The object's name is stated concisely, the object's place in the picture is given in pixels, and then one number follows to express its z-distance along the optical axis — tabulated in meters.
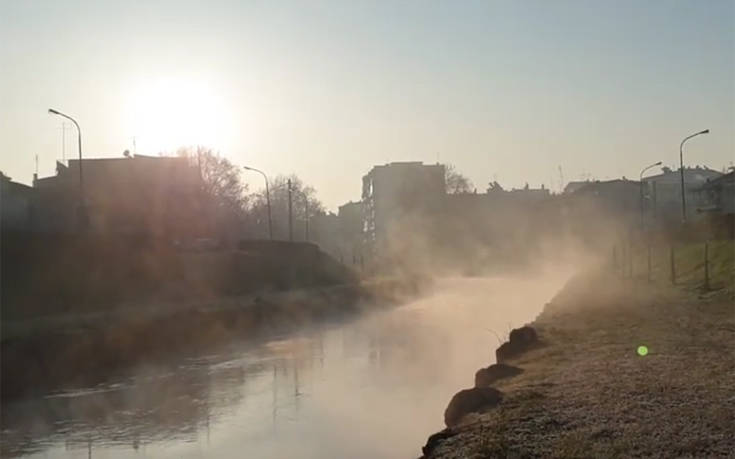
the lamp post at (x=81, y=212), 48.97
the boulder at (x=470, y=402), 14.29
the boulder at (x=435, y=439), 12.02
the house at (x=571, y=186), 156.31
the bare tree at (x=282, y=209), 116.62
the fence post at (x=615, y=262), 60.30
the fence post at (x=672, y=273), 38.71
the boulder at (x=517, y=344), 21.64
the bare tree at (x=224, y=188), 90.12
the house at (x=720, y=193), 68.56
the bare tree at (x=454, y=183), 166.00
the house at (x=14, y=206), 51.69
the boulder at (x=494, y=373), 17.59
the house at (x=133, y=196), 63.00
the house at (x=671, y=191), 95.95
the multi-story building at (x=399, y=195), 149.75
